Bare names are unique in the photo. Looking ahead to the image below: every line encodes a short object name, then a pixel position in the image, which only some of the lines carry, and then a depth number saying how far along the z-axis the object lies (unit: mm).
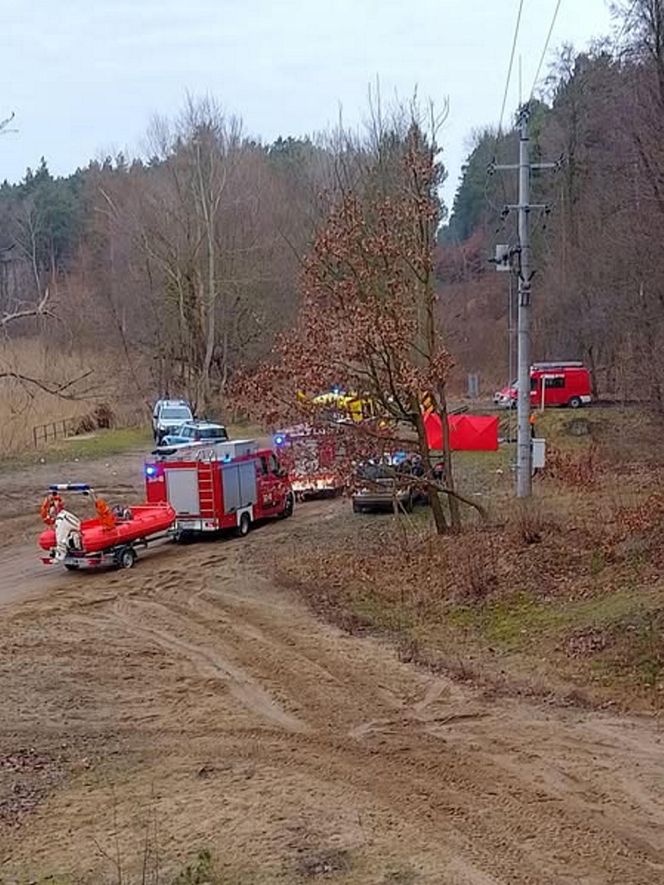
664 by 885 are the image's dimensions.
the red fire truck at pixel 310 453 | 21578
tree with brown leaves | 21109
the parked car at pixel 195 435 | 42875
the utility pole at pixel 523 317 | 23000
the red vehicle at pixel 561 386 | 53344
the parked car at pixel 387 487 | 22148
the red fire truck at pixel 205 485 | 24719
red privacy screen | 39688
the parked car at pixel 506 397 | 52766
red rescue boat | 21219
